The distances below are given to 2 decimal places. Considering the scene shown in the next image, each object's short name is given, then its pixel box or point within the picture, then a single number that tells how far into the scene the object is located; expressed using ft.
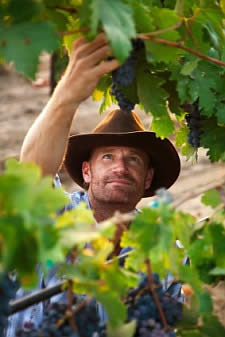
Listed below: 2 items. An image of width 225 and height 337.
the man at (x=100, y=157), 8.91
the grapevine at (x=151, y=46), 7.77
